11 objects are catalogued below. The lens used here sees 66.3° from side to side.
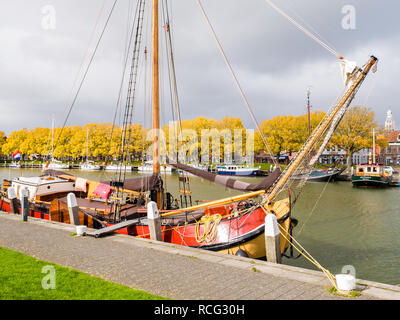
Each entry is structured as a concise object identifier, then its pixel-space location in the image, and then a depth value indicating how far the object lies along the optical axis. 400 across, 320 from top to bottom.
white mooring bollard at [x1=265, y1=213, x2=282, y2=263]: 7.38
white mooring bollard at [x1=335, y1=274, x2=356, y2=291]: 5.30
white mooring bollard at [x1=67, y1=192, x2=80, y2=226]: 11.98
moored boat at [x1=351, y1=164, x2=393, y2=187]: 37.22
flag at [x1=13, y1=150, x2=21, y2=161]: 18.27
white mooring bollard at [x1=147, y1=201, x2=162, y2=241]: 9.60
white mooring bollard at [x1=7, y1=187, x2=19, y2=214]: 14.84
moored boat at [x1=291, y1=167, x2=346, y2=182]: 44.63
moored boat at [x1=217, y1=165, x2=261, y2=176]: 55.16
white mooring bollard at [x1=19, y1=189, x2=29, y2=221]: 12.20
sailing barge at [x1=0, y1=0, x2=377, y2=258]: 9.14
